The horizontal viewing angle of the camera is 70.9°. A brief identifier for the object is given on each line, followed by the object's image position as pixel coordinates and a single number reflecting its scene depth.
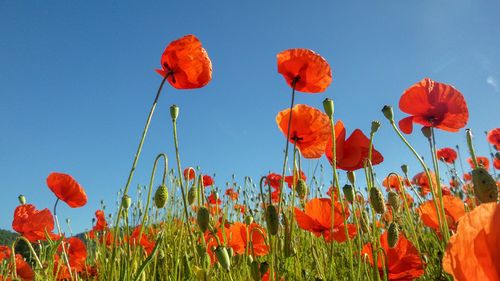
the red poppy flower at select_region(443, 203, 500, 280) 0.09
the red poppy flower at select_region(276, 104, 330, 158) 0.42
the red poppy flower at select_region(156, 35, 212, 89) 0.35
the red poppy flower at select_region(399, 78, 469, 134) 0.35
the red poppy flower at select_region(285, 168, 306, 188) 0.60
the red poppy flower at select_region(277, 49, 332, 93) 0.39
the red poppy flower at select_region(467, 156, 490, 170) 1.07
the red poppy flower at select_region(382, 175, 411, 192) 0.76
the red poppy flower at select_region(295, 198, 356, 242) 0.43
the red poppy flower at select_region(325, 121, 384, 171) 0.38
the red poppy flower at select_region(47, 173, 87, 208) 0.52
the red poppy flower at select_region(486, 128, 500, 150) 0.90
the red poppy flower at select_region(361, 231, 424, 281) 0.34
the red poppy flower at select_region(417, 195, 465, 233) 0.41
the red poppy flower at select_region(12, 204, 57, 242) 0.55
